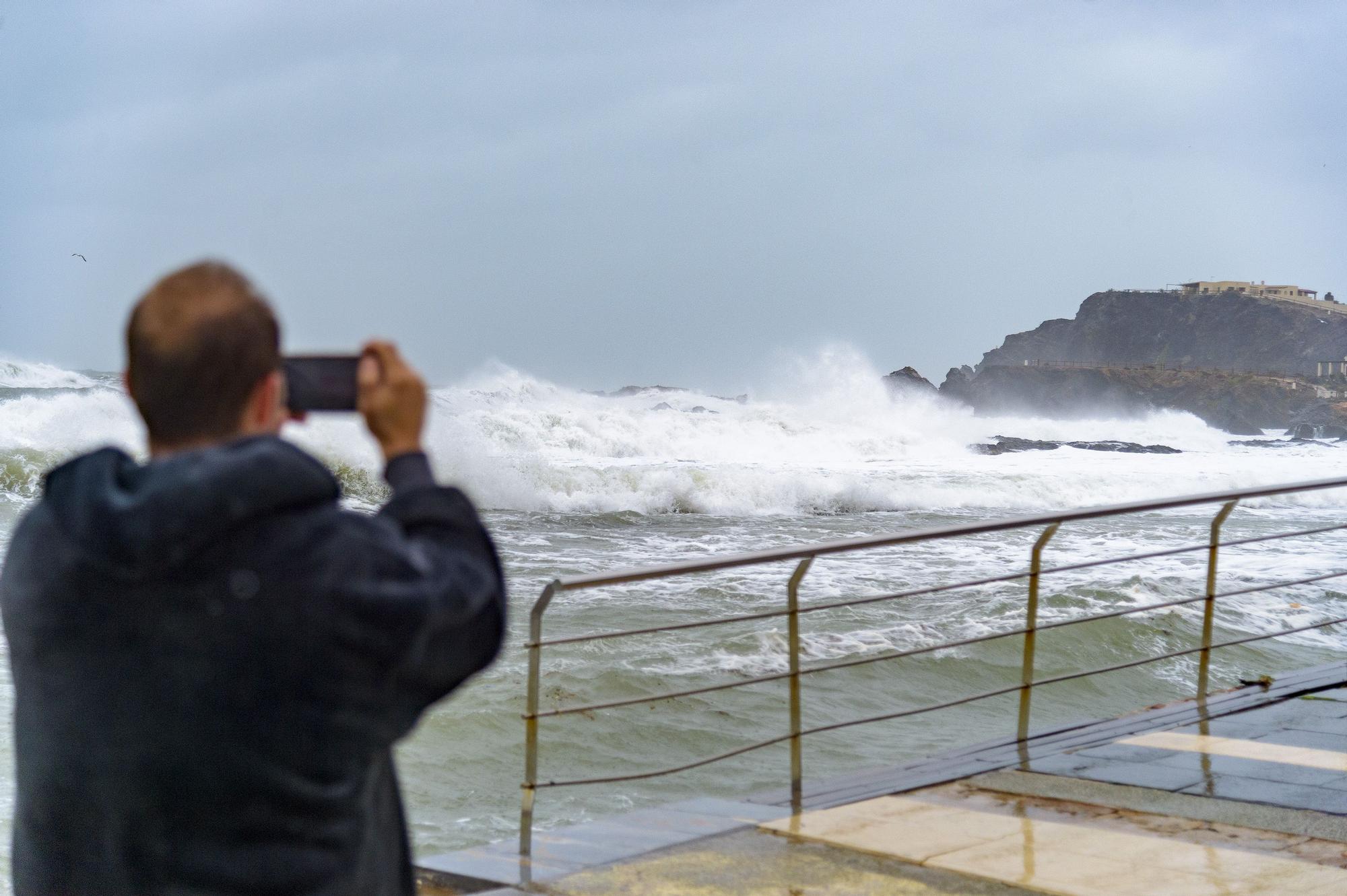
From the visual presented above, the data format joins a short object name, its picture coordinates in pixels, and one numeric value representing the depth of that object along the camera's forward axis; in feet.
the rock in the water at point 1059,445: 139.51
